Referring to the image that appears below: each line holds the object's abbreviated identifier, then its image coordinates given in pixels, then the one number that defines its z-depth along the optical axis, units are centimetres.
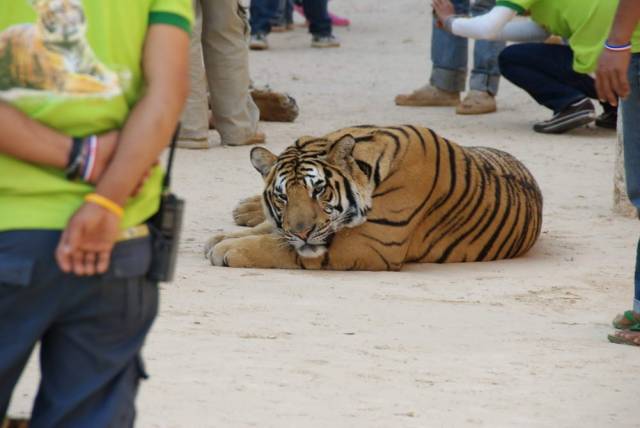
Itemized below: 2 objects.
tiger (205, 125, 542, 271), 1188
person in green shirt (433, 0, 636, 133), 1623
